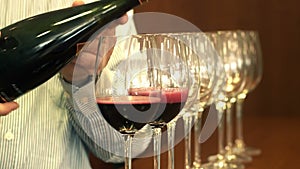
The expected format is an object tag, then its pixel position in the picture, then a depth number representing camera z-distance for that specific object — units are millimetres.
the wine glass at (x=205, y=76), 1436
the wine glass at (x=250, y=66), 2308
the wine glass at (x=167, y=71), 1115
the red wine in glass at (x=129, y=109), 1102
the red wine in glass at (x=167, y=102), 1108
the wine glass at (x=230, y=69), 1895
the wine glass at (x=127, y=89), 1100
